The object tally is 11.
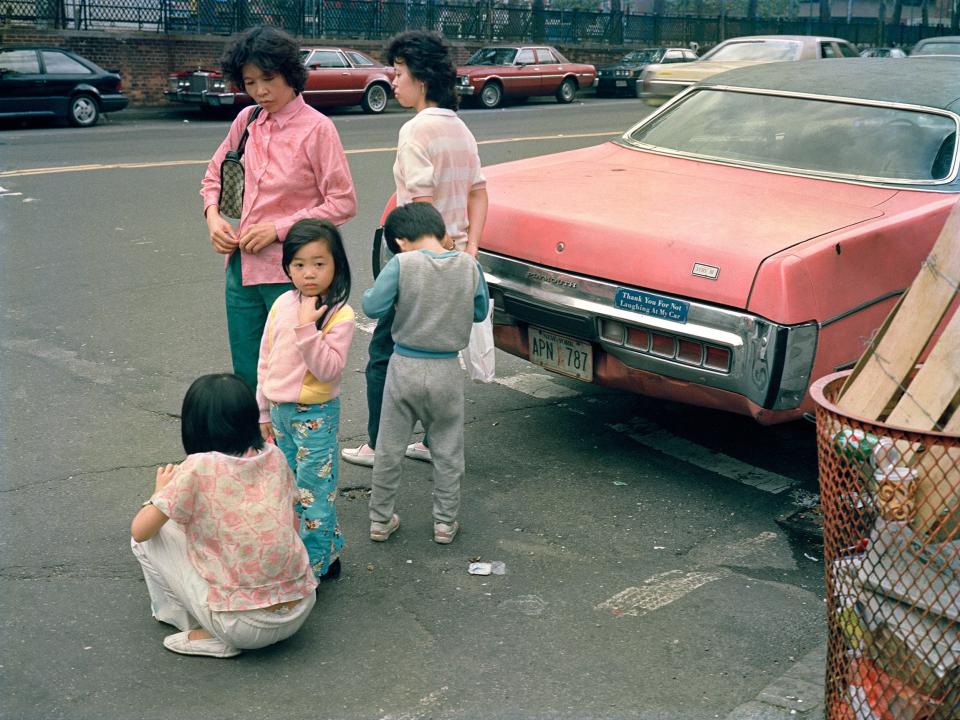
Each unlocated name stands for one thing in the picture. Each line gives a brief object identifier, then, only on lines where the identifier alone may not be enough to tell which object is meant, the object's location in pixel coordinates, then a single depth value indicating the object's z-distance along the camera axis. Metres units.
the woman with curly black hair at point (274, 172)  4.37
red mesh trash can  2.78
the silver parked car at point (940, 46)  20.77
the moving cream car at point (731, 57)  19.39
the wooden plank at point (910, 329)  2.98
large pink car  4.27
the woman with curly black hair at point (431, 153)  4.62
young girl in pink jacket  3.77
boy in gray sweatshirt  4.04
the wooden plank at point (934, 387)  2.88
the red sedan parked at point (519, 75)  27.19
